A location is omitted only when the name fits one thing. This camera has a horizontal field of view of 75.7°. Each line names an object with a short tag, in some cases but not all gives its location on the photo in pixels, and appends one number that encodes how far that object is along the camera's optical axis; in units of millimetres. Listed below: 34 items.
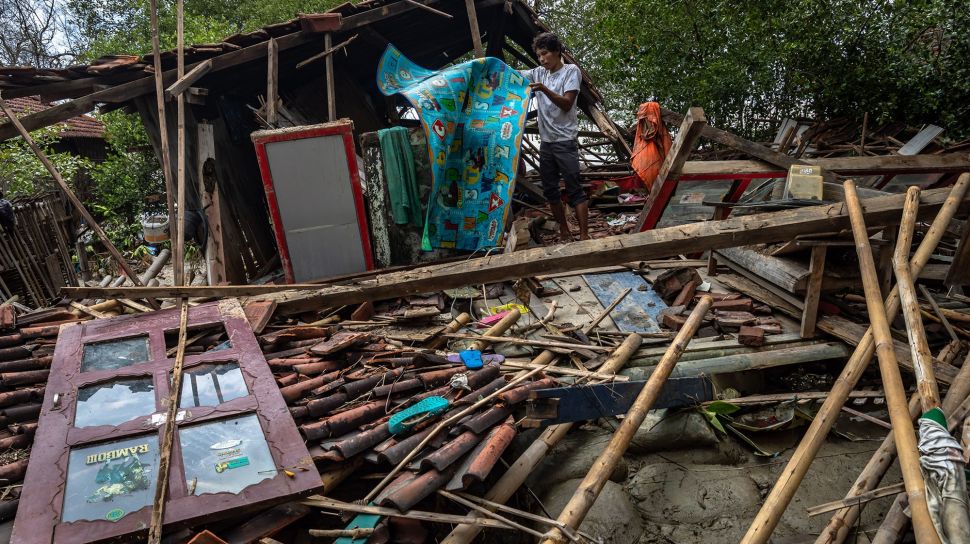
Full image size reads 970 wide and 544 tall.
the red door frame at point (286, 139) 5875
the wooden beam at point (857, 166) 5750
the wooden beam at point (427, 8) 7441
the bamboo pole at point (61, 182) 4988
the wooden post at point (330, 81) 6742
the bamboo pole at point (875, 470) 2814
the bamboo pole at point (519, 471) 2859
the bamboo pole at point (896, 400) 2193
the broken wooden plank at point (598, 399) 3463
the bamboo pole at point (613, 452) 2600
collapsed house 2850
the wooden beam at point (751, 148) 5754
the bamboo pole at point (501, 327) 4566
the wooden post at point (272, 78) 6648
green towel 6438
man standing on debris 6492
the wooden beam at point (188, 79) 5770
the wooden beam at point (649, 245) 4246
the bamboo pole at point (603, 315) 4798
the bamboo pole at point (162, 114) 4977
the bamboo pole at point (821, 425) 2496
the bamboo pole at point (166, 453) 2551
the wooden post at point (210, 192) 7117
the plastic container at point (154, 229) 6941
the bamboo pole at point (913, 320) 2700
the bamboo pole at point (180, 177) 4855
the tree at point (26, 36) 23578
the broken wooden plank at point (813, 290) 4426
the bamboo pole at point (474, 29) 7422
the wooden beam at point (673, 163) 5457
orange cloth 7176
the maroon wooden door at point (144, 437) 2674
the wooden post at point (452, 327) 4570
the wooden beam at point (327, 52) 6921
